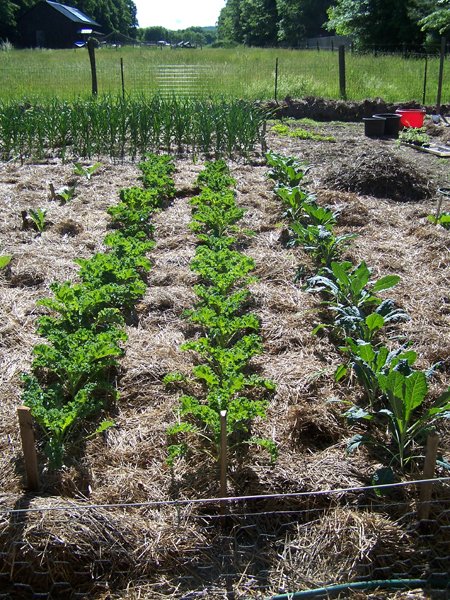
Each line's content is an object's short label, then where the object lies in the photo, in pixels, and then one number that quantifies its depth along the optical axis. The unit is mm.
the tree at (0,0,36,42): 38438
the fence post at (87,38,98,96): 12117
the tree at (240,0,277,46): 50031
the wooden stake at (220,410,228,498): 2289
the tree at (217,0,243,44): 58334
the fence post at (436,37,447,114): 12252
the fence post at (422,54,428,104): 13820
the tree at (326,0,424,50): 28188
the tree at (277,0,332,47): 44531
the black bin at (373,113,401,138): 10383
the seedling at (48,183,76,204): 6418
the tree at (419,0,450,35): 21844
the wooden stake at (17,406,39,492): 2291
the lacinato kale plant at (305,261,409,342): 3292
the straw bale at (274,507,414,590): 2244
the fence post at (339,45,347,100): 14232
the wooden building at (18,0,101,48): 40609
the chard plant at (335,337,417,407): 2793
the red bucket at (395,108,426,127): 10812
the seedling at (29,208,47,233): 5504
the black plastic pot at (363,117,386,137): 10266
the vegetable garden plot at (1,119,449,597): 2287
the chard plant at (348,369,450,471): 2561
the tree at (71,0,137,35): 56438
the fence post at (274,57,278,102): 13427
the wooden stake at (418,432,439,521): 2234
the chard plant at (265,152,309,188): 6195
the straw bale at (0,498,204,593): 2240
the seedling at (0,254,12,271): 4535
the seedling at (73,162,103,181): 7344
